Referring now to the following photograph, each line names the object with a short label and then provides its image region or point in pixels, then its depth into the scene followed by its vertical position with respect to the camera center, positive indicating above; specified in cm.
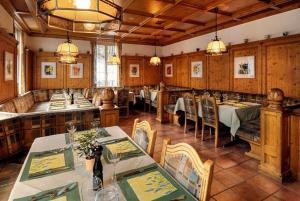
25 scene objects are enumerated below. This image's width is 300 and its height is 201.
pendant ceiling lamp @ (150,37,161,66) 765 +139
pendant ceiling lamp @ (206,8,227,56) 446 +113
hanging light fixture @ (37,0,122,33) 116 +60
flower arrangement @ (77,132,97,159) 125 -35
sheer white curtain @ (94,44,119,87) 850 +118
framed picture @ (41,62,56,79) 759 +101
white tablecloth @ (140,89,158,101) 685 +1
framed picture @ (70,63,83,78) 803 +105
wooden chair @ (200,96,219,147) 372 -39
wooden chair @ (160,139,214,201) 104 -48
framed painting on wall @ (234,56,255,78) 546 +82
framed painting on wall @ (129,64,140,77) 905 +119
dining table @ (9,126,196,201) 103 -55
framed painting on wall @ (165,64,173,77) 915 +121
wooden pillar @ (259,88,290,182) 254 -62
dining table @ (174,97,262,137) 353 -38
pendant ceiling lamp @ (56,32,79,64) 431 +103
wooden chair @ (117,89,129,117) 661 -17
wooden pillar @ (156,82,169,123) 575 -24
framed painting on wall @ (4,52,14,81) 423 +69
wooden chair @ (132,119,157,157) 165 -41
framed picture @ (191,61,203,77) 734 +104
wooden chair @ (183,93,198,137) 426 -31
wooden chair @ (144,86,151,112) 729 -7
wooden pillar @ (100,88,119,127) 287 -25
